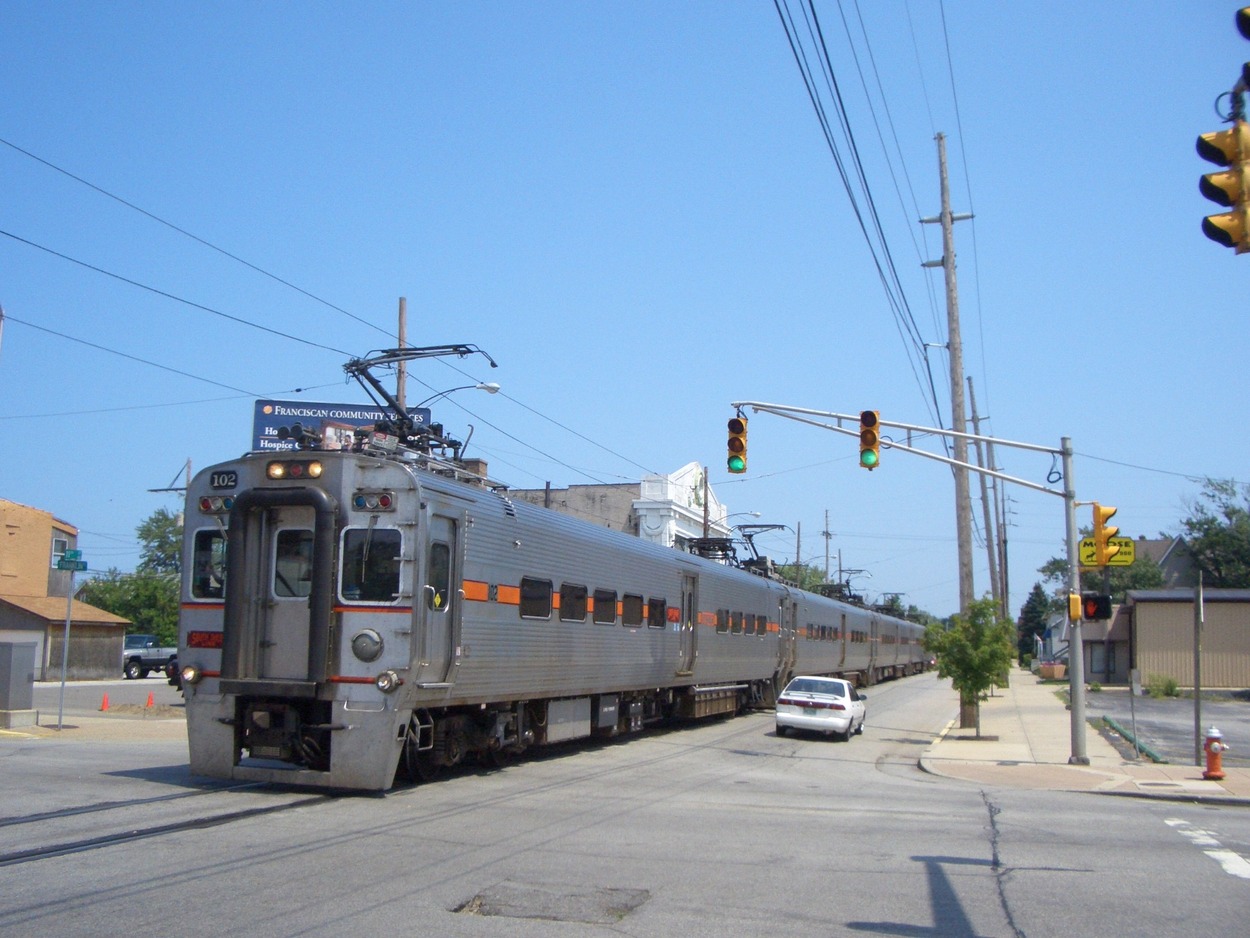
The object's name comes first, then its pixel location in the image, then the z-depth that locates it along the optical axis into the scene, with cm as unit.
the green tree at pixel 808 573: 8281
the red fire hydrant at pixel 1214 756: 1756
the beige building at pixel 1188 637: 4388
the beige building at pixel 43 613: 4216
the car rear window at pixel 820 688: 2539
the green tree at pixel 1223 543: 6819
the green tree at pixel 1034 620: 10456
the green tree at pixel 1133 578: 7562
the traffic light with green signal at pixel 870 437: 2016
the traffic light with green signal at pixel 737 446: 2027
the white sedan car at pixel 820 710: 2450
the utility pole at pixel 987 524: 3997
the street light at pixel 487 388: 2473
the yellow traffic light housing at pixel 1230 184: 821
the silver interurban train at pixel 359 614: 1210
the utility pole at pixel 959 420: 2620
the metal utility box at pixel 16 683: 1931
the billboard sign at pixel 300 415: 3509
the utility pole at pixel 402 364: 2383
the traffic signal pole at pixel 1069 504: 2028
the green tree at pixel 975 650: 2586
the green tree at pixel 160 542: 8469
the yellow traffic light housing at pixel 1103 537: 1984
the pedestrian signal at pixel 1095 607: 2066
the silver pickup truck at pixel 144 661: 4598
